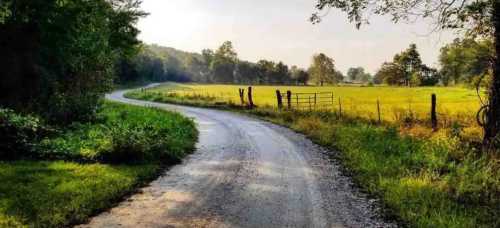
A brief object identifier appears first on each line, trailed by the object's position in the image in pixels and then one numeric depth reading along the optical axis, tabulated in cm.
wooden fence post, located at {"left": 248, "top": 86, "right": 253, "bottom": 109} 3356
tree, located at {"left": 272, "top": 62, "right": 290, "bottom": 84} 15212
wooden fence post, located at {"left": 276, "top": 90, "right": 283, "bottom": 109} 3155
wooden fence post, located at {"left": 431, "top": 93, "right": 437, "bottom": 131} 1983
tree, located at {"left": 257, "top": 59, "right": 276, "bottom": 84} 15501
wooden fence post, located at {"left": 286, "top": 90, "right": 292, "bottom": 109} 3050
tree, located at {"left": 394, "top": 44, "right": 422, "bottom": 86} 11838
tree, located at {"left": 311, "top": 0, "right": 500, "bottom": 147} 1338
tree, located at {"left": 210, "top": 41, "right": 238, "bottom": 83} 16625
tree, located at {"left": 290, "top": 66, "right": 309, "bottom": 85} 15168
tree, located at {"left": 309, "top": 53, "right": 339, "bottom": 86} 14688
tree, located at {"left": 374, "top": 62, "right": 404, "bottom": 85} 12188
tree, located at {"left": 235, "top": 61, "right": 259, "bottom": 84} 16312
